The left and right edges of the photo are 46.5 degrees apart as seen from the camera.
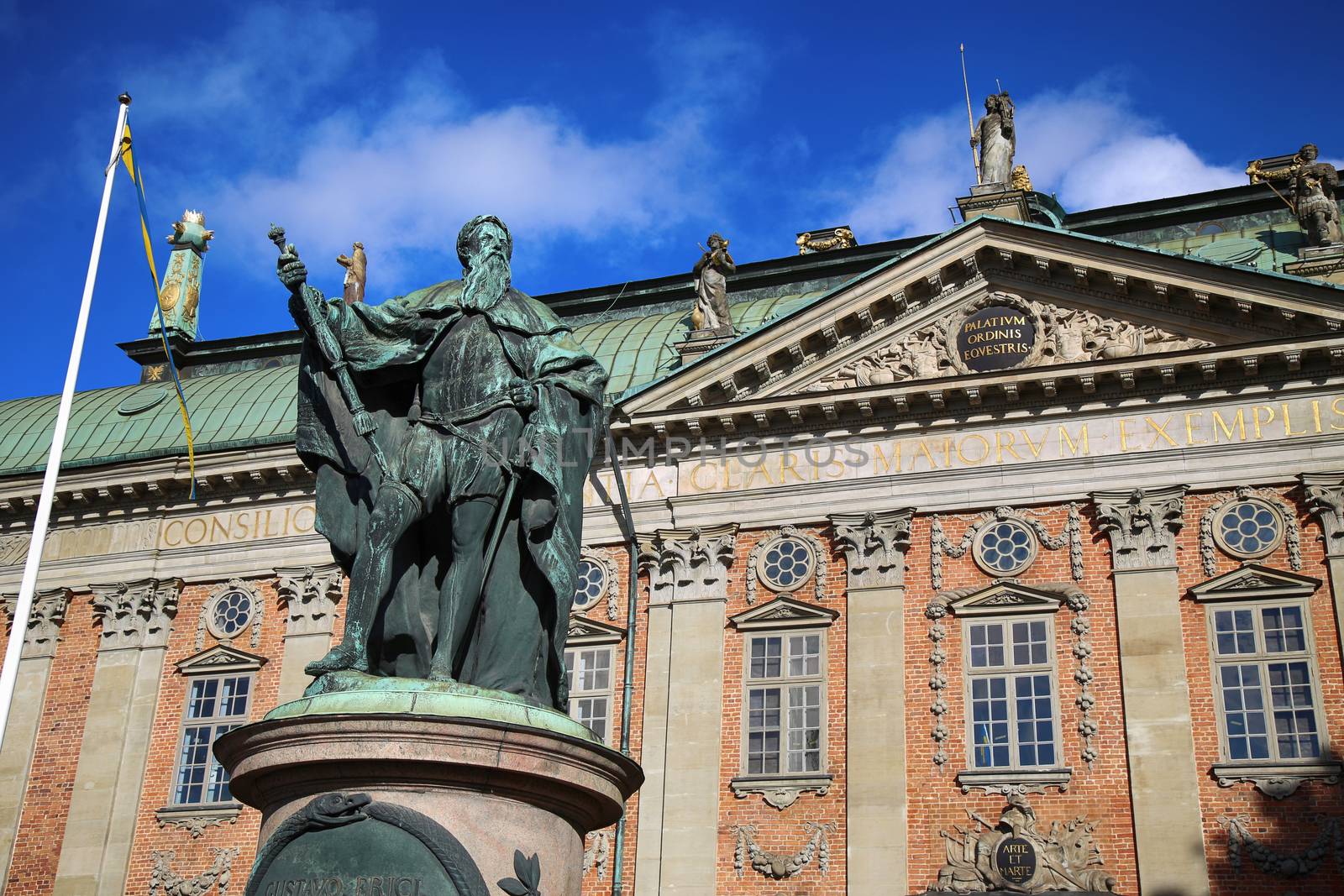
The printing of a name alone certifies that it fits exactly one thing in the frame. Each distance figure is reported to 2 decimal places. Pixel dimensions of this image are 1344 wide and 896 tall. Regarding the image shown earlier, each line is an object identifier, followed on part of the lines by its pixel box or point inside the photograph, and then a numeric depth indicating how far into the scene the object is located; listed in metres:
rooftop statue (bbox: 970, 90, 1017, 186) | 27.75
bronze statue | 7.51
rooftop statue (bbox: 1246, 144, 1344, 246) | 25.28
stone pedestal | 6.50
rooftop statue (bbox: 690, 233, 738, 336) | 27.77
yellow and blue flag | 19.69
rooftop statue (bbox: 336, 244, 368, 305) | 31.66
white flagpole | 15.07
